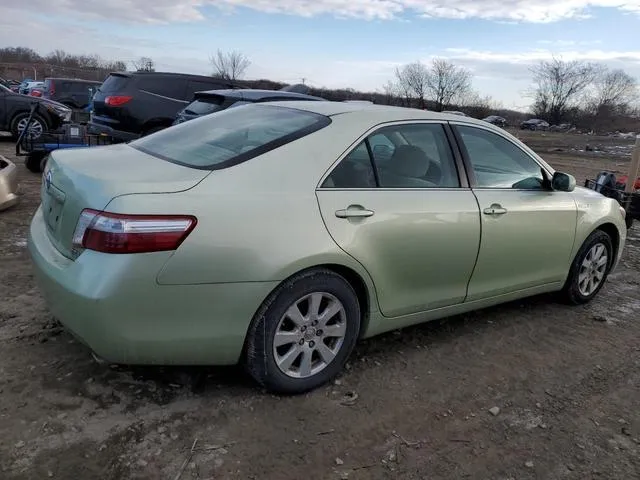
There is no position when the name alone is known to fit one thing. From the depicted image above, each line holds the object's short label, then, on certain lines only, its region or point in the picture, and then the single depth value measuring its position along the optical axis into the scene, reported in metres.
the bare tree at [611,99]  67.81
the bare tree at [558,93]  69.56
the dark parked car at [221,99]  8.55
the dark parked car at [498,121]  47.83
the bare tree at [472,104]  56.77
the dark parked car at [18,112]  12.39
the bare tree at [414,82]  59.99
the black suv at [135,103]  10.23
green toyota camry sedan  2.51
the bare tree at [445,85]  60.41
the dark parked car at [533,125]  55.77
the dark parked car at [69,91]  20.72
